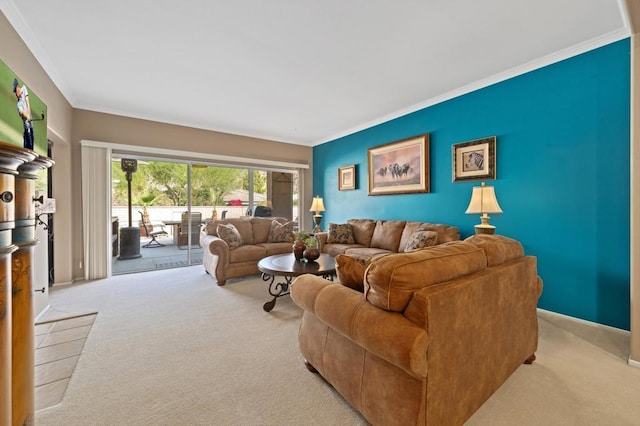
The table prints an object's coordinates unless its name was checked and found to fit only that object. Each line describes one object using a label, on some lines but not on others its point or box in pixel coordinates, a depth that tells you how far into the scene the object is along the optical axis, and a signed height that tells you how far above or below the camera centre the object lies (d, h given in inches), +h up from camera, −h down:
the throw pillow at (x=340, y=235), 187.9 -17.1
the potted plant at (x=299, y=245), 129.9 -16.5
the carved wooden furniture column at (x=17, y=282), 33.0 -9.7
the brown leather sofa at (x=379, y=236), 140.9 -15.9
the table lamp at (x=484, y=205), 111.6 +1.9
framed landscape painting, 163.6 +28.9
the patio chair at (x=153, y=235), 224.5 -19.7
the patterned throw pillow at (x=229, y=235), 164.4 -14.6
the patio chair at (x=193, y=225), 214.6 -10.7
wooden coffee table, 111.5 -24.6
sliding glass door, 200.3 +8.6
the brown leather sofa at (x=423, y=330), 45.6 -23.0
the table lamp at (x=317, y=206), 225.4 +4.1
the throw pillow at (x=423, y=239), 136.1 -15.2
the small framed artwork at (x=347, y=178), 216.2 +27.4
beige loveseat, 155.6 -21.0
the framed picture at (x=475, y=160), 131.2 +25.5
